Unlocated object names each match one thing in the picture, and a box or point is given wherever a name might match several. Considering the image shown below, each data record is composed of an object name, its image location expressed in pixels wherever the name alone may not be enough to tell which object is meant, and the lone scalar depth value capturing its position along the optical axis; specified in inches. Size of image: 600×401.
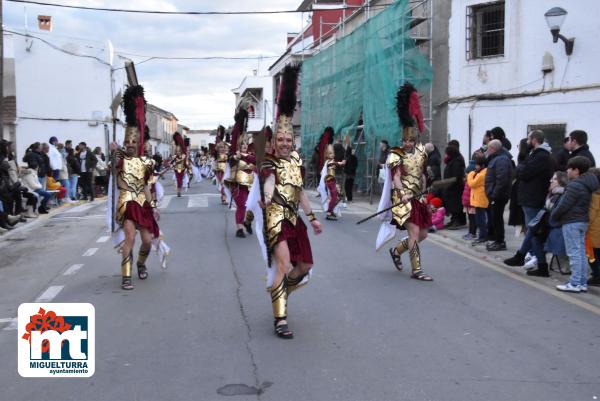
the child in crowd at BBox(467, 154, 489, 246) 444.1
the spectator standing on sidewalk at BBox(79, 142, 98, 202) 853.2
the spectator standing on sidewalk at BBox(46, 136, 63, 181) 747.4
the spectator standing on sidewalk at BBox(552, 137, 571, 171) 375.1
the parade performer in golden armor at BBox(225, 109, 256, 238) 488.4
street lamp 578.2
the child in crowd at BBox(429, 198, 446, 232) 529.7
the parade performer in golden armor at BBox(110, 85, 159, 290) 311.9
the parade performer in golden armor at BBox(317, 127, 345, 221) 605.3
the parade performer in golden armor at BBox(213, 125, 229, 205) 669.9
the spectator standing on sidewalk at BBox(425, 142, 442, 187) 544.5
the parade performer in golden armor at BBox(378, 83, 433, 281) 337.7
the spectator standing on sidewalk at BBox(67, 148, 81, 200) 823.7
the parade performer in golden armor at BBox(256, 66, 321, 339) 235.6
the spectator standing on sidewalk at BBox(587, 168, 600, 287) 298.4
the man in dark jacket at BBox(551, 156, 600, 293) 295.3
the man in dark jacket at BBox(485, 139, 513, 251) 402.6
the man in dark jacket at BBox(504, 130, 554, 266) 348.2
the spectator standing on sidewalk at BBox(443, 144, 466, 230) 517.7
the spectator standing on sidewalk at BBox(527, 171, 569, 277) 317.4
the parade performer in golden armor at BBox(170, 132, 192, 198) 902.4
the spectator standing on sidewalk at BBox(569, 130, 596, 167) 351.3
